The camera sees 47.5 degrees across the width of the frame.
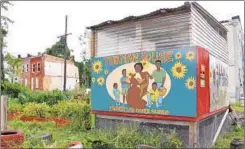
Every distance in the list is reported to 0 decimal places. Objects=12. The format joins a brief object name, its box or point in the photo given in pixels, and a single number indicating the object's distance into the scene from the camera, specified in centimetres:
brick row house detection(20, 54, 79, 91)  3161
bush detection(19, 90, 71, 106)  1536
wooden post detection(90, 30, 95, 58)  843
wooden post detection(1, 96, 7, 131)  629
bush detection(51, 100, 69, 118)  1016
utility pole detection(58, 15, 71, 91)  1981
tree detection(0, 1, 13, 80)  1953
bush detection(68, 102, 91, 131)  846
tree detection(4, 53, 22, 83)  2019
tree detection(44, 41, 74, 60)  3724
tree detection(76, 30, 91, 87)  2233
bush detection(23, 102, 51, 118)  1187
